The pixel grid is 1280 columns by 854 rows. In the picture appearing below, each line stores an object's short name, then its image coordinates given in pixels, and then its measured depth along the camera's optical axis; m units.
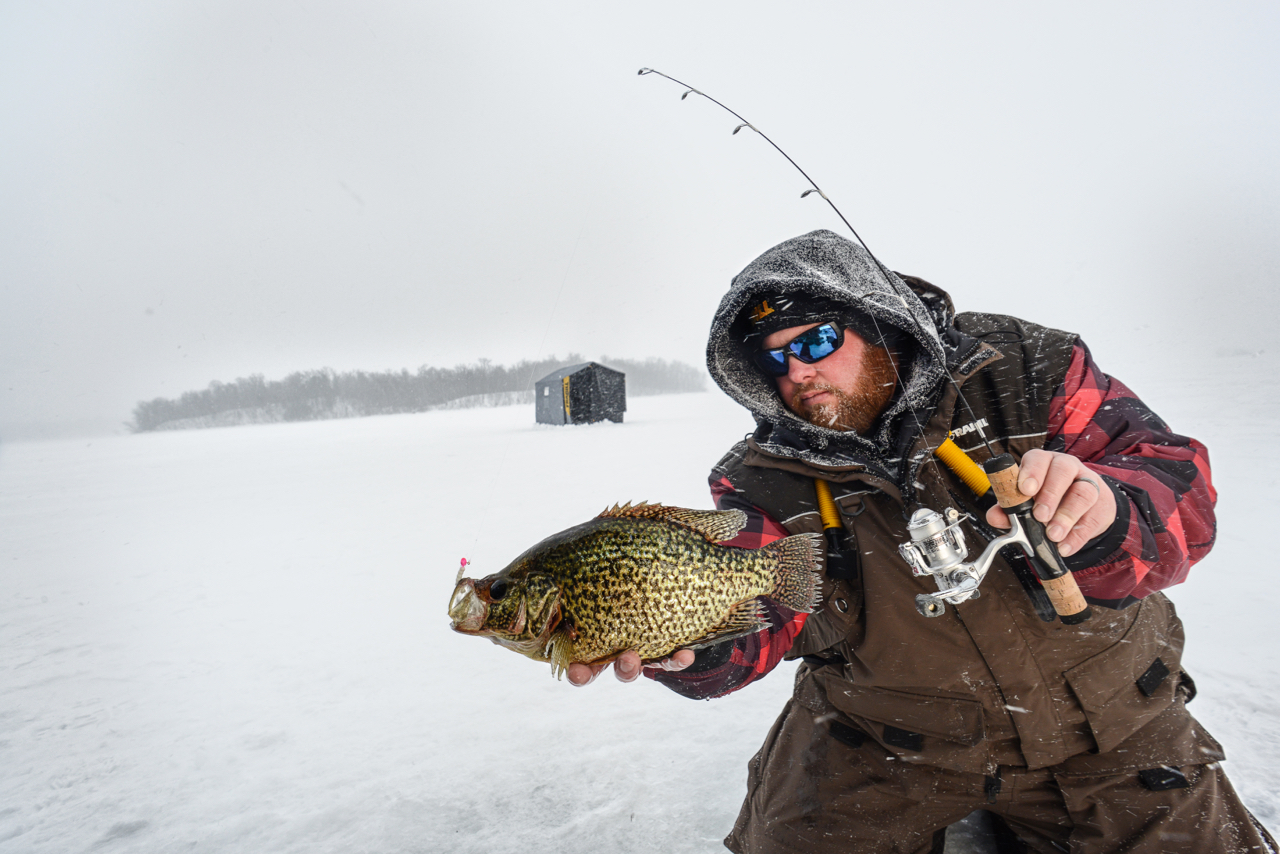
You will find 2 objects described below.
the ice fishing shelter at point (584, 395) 18.83
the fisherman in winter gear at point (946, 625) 0.75
